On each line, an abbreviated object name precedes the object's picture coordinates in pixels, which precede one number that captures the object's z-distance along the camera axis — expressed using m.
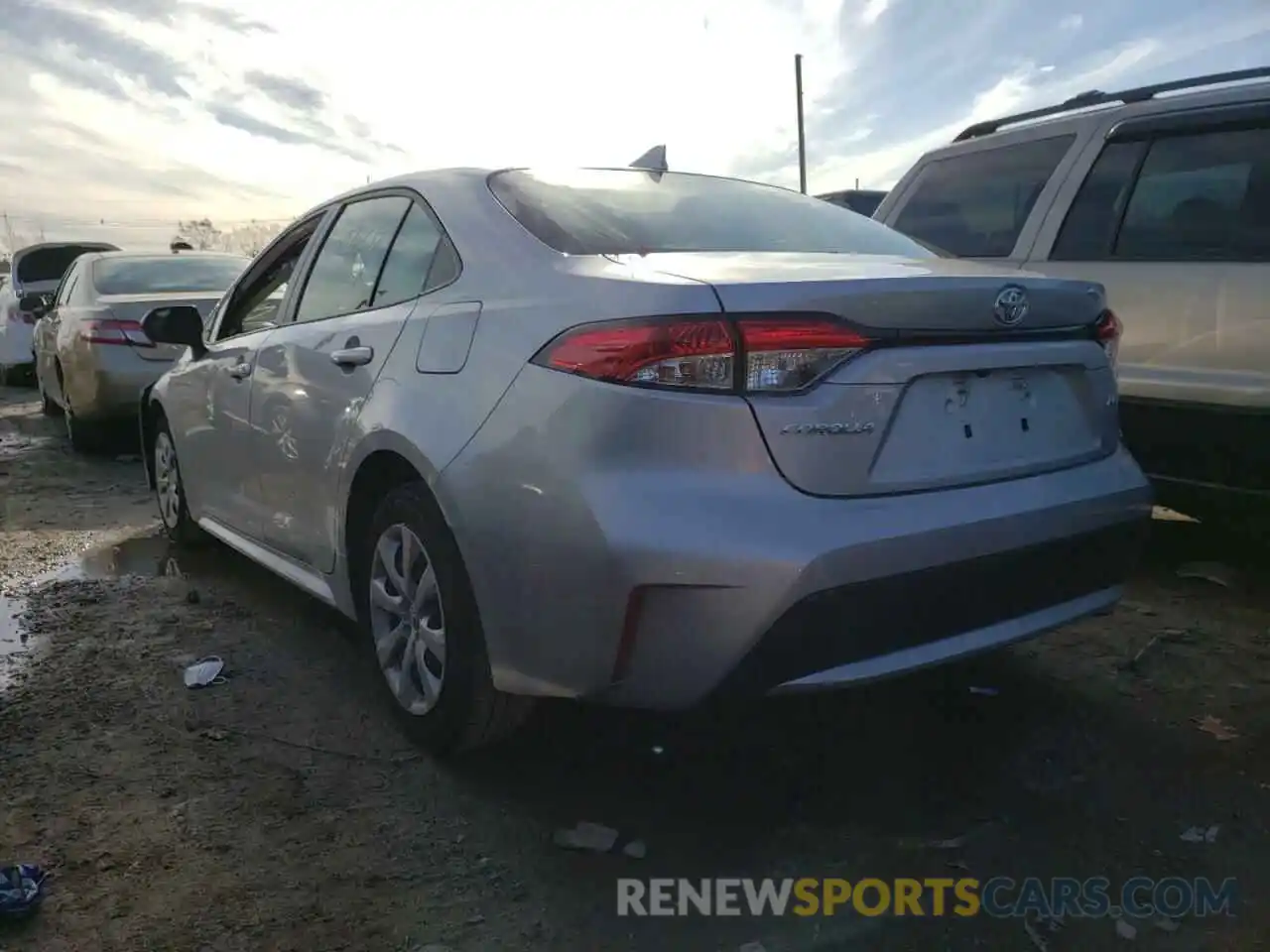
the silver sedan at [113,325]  7.32
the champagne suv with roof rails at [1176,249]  3.64
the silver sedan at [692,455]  2.15
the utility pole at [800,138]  32.03
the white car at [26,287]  13.36
